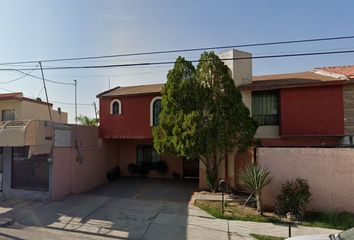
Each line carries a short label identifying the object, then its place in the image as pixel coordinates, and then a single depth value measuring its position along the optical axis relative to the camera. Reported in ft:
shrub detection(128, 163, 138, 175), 71.92
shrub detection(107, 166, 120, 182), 66.26
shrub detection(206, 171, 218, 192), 50.42
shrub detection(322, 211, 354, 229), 34.96
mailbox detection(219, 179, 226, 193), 40.14
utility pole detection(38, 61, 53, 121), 74.29
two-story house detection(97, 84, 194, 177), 61.05
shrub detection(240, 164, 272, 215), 39.37
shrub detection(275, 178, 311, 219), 37.01
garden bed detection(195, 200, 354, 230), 35.37
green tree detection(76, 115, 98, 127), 134.77
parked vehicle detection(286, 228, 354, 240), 17.57
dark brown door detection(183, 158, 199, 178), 70.31
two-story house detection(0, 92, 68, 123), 74.64
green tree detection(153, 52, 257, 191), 45.21
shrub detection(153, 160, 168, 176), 70.49
